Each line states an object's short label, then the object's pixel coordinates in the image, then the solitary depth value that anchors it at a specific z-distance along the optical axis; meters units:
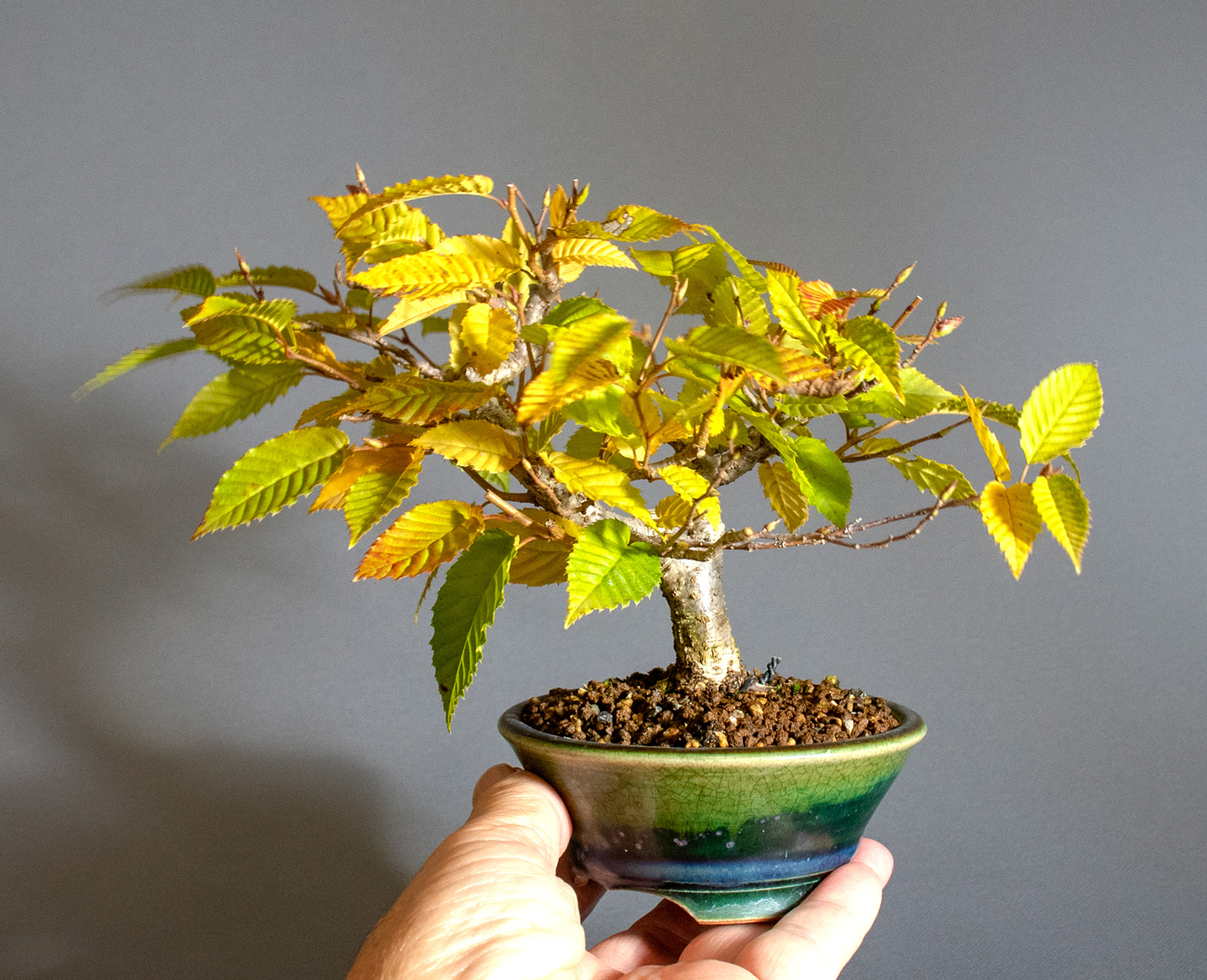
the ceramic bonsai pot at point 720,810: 0.42
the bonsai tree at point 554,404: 0.39
